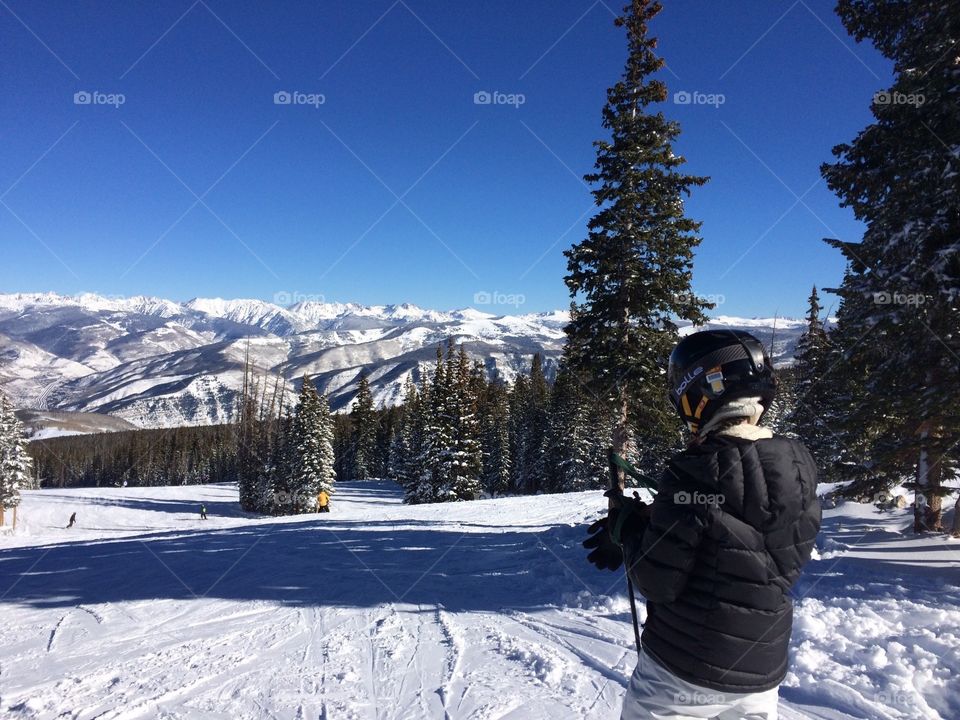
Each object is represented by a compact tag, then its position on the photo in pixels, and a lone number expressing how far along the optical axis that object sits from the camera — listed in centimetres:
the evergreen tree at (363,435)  6931
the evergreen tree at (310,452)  4584
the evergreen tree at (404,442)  5228
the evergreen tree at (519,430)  5856
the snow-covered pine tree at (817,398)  2403
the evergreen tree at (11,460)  3947
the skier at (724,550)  228
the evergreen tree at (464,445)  3878
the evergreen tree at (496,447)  5588
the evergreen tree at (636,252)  1522
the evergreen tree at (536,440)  5381
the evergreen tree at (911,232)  820
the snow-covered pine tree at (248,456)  4997
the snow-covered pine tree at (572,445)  4538
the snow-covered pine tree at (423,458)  3950
